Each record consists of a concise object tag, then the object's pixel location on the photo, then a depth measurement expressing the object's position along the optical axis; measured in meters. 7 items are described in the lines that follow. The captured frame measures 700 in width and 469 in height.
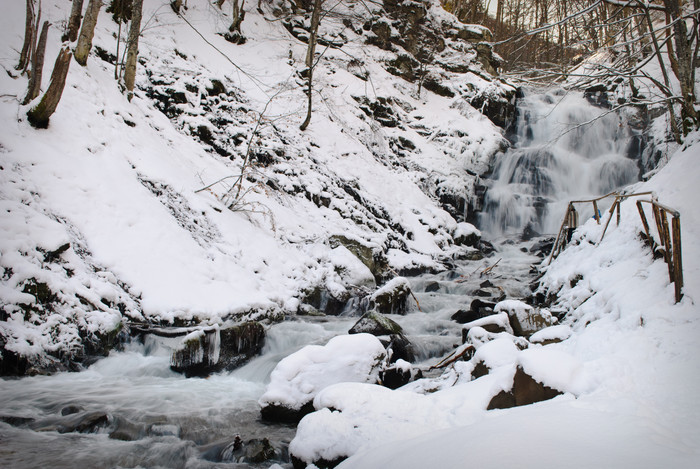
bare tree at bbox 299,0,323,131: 11.41
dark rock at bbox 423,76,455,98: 18.22
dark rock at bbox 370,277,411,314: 7.26
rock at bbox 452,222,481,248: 12.67
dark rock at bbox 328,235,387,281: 8.61
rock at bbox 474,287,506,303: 7.84
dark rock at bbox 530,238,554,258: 11.51
